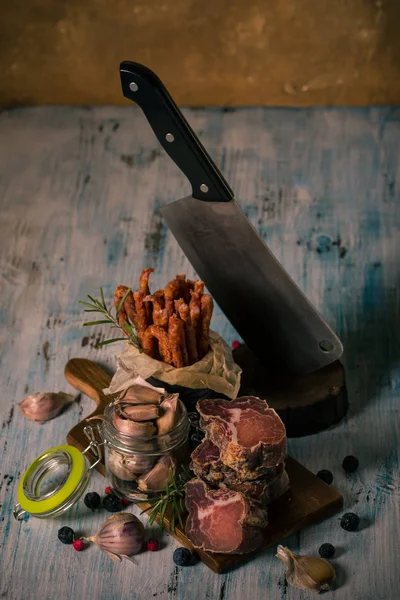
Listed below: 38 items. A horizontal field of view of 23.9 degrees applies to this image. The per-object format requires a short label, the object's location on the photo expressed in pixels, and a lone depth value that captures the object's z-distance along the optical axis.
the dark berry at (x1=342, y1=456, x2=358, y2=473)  1.82
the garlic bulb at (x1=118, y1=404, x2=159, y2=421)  1.66
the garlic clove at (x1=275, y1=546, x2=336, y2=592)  1.56
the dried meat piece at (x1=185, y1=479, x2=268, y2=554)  1.57
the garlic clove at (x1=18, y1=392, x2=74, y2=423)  1.97
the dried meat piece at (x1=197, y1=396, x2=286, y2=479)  1.58
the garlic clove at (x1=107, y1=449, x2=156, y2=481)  1.69
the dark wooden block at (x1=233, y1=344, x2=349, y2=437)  1.89
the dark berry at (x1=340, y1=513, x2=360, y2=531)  1.67
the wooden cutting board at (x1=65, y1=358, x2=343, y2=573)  1.60
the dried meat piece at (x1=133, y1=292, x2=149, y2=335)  1.79
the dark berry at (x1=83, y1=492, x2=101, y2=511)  1.75
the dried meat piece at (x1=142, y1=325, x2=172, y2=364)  1.78
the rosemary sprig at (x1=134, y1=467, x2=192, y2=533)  1.65
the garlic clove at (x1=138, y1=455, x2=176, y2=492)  1.69
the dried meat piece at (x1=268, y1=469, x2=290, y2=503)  1.68
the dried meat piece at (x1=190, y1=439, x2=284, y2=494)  1.61
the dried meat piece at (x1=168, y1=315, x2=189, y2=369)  1.74
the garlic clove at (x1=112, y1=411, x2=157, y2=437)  1.65
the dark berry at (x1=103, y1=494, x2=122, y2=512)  1.74
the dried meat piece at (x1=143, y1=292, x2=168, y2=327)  1.77
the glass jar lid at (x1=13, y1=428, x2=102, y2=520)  1.70
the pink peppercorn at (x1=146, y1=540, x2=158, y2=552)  1.65
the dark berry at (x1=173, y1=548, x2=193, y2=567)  1.61
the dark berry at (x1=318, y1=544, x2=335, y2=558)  1.62
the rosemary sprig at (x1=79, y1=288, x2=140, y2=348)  1.84
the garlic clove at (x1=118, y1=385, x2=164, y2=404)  1.69
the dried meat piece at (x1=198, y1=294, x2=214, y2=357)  1.78
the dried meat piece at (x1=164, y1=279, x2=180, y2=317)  1.79
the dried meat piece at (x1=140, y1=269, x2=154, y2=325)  1.80
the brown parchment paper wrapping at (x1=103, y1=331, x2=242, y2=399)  1.79
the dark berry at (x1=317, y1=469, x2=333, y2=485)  1.80
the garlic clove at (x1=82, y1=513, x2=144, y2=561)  1.63
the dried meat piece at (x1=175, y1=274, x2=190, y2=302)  1.82
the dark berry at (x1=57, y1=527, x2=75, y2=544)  1.67
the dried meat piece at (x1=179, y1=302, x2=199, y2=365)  1.77
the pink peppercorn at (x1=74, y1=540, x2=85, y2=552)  1.65
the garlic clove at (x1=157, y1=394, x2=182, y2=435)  1.67
